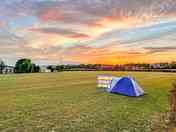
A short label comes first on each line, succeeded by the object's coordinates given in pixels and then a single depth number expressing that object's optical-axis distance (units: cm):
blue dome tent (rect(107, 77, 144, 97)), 784
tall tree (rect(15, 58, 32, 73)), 3418
